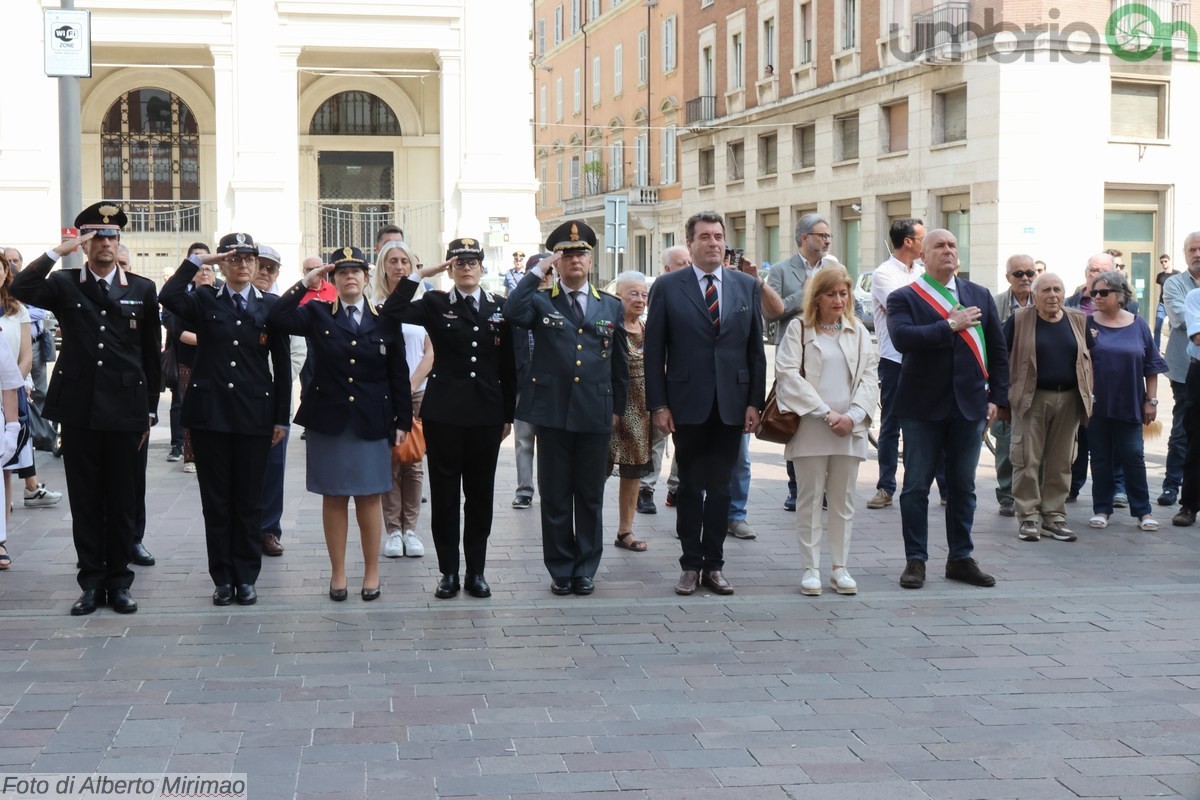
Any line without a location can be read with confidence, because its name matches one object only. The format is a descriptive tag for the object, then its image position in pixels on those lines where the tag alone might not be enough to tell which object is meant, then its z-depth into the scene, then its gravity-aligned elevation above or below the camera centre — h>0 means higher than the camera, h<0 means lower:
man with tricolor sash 8.01 -0.40
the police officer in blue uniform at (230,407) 7.43 -0.42
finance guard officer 7.71 -0.39
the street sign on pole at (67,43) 12.34 +2.42
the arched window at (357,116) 31.38 +4.51
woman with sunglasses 9.98 -0.51
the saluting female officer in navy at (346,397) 7.49 -0.38
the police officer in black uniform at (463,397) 7.56 -0.38
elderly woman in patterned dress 9.23 -0.75
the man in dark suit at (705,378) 7.77 -0.30
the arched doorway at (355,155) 31.36 +3.66
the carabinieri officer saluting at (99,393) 7.28 -0.34
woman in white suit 7.86 -0.41
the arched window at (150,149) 30.69 +3.75
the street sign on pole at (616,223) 25.50 +1.74
